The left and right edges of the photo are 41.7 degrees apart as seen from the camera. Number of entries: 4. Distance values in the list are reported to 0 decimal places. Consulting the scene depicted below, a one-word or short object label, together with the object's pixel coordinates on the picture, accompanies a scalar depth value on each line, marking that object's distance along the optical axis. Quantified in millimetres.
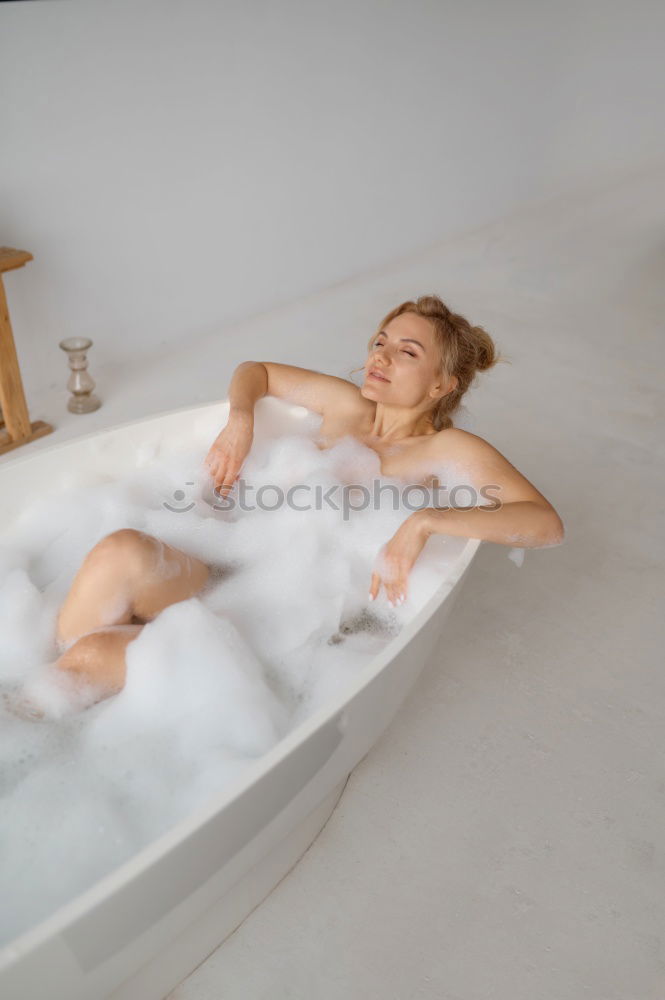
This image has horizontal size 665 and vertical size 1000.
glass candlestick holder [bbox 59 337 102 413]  2448
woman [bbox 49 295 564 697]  1373
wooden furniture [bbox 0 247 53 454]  2176
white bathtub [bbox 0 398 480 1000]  861
